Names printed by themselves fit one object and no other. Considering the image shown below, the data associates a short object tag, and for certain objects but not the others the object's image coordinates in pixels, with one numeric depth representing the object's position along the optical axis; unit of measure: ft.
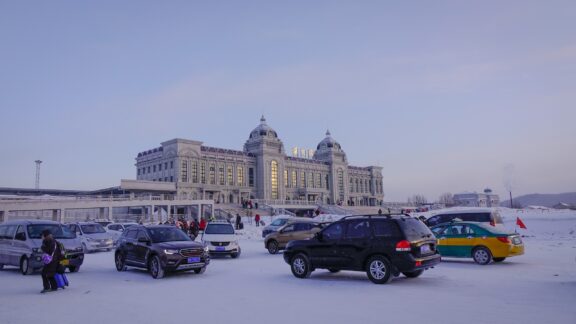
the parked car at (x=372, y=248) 36.52
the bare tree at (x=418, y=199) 570.87
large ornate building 251.80
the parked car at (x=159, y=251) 43.52
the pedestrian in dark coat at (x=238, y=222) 126.62
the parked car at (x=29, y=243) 46.98
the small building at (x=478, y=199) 474.08
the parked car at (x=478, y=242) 48.44
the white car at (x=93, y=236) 75.36
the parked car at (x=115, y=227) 95.69
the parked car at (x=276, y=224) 90.68
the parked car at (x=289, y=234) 69.46
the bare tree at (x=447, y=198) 555.86
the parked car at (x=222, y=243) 61.87
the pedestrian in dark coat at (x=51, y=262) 35.60
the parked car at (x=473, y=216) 67.51
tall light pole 228.22
